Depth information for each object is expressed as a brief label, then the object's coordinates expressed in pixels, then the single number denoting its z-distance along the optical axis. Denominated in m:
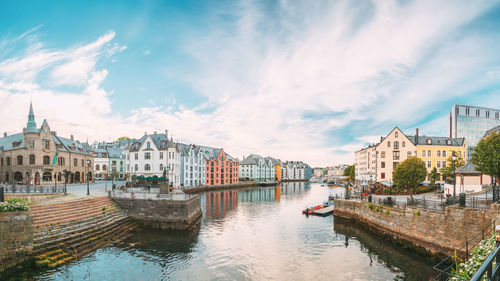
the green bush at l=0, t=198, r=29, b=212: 18.14
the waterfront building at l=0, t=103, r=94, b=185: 48.34
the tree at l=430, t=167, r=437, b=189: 57.28
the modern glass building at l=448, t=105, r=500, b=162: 130.12
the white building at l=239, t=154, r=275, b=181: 134.75
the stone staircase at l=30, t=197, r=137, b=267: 19.33
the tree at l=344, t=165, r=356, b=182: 124.84
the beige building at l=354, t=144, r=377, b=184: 95.95
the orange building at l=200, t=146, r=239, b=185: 96.72
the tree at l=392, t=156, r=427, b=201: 37.66
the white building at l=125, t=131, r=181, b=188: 68.62
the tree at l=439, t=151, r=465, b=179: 50.54
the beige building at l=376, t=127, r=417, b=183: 64.44
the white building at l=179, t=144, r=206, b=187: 82.54
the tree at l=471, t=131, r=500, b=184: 26.75
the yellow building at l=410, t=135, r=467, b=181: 64.38
